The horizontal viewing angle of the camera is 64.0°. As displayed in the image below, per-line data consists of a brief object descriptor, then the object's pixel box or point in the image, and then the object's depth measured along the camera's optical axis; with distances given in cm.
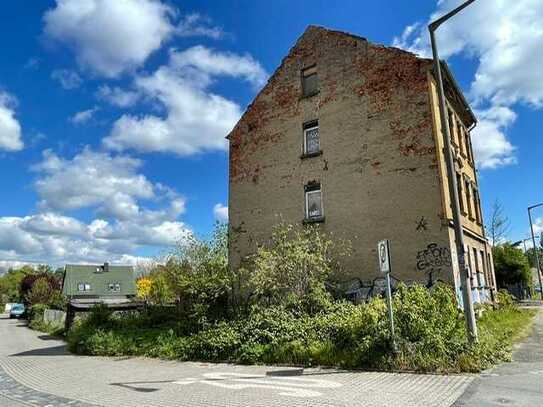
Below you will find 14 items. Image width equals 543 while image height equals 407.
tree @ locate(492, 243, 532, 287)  3716
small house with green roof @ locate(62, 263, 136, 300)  5641
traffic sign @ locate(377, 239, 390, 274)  965
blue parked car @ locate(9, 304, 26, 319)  5472
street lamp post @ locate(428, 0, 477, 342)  950
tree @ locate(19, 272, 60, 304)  5377
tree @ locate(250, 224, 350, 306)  1451
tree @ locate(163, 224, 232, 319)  1546
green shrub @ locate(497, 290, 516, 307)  2050
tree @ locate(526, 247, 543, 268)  8966
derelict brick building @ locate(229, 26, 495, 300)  1522
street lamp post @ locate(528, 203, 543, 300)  3314
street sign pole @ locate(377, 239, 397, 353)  952
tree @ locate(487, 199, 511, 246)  3603
